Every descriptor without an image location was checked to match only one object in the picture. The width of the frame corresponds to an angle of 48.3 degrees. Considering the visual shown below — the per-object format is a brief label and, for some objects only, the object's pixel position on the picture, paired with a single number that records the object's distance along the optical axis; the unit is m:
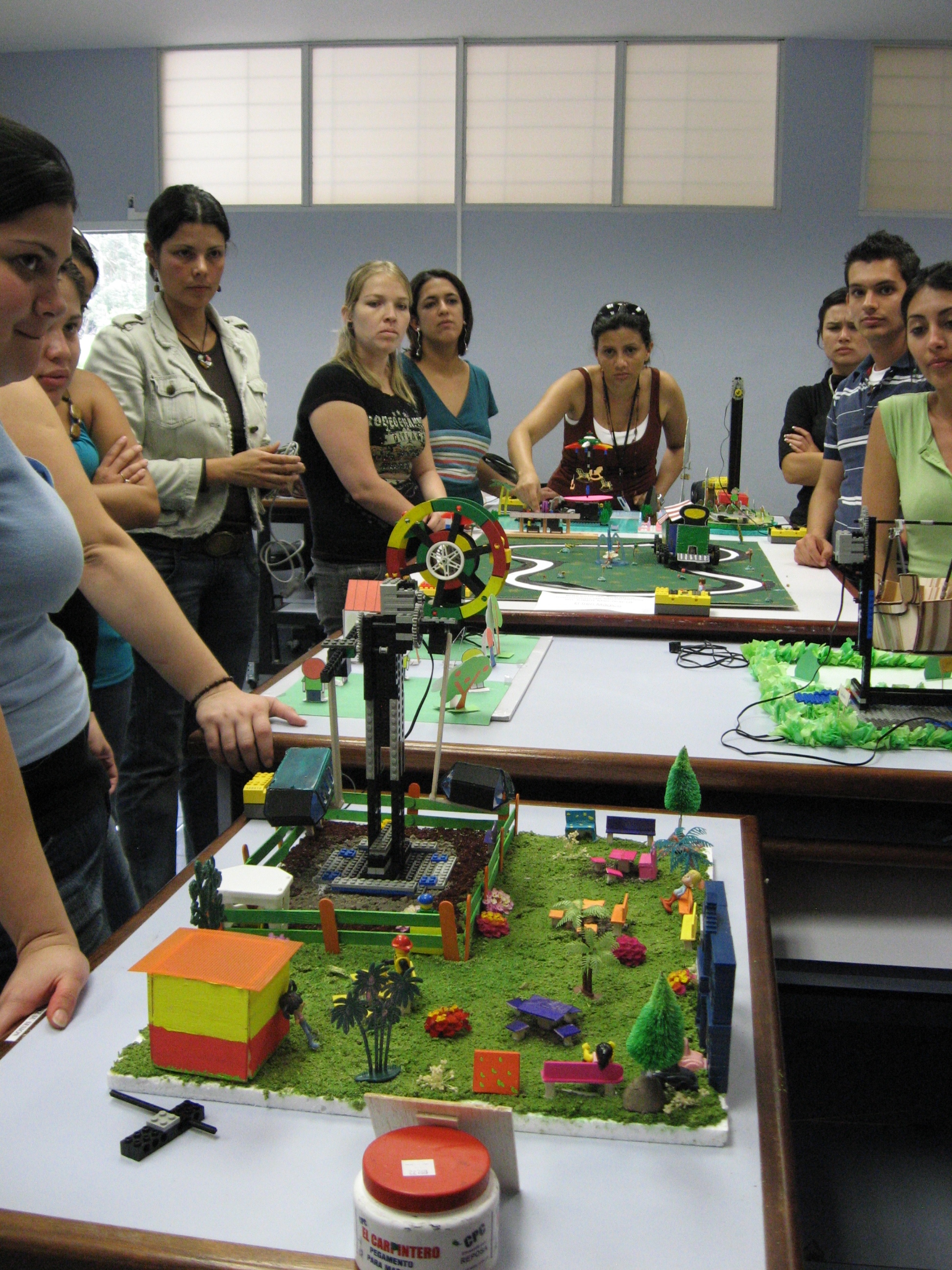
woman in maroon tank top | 3.70
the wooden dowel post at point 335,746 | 1.29
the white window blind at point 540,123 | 6.20
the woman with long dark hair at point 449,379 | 3.10
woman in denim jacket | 2.15
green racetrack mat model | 2.56
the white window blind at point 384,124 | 6.31
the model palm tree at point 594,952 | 1.05
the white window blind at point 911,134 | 6.01
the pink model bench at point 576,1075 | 0.86
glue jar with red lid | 0.66
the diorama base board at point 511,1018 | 0.84
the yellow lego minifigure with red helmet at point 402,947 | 1.06
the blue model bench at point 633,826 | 1.29
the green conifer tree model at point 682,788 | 1.29
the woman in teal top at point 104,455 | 1.67
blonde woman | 2.40
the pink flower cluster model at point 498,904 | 1.15
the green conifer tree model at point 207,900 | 1.06
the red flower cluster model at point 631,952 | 1.05
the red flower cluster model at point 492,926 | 1.11
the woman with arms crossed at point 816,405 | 3.63
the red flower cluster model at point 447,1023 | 0.93
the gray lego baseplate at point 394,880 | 1.16
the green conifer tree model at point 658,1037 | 0.84
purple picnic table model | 0.92
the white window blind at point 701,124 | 6.10
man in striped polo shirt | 2.71
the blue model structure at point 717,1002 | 0.85
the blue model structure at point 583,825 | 1.34
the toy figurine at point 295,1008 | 0.92
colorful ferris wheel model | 1.41
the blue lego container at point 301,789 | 1.21
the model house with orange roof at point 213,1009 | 0.87
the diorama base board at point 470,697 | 1.74
